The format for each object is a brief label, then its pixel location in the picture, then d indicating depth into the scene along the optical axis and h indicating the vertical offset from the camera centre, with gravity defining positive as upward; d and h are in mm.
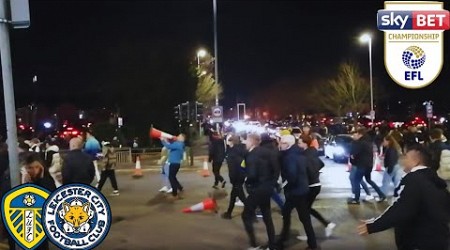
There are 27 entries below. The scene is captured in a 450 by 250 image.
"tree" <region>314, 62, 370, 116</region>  63562 -412
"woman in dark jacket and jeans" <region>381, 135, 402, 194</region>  13148 -1544
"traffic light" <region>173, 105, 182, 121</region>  28156 -832
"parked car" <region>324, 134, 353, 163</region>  26516 -2595
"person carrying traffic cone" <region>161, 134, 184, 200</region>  14852 -1493
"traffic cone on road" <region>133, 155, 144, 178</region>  22066 -2680
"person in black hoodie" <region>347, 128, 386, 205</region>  13500 -1561
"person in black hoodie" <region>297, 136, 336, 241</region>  9945 -1428
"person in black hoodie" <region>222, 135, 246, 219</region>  12055 -1549
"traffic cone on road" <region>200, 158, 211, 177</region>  21317 -2683
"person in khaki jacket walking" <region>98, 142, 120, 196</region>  15641 -1683
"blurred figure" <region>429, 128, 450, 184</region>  13494 -1437
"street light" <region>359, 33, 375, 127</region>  39125 +3040
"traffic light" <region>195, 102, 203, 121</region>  27812 -778
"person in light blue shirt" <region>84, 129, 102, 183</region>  13781 -1048
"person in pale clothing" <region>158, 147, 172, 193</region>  16378 -2474
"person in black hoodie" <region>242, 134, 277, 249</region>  9078 -1363
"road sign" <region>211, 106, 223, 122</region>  29539 -998
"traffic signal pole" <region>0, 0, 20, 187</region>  5887 +160
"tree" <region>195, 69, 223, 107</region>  51375 +350
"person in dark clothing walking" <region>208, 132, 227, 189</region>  16484 -1582
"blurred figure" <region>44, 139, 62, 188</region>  12219 -1301
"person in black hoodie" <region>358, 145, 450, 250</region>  4793 -997
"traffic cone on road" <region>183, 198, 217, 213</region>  12977 -2335
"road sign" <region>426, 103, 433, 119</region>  29828 -1250
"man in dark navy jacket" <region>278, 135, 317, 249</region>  9172 -1395
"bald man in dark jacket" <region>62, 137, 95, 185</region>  9625 -1046
